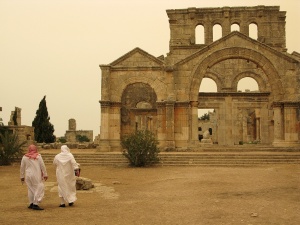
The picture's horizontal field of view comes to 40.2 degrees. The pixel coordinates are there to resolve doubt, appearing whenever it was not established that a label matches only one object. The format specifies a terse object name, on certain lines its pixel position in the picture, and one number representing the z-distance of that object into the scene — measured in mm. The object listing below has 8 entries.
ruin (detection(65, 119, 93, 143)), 43750
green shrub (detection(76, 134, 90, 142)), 46162
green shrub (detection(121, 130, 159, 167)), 19234
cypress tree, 36156
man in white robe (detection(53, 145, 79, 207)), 9234
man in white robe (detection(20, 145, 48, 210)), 9109
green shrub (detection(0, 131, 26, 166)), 20389
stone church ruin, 24656
